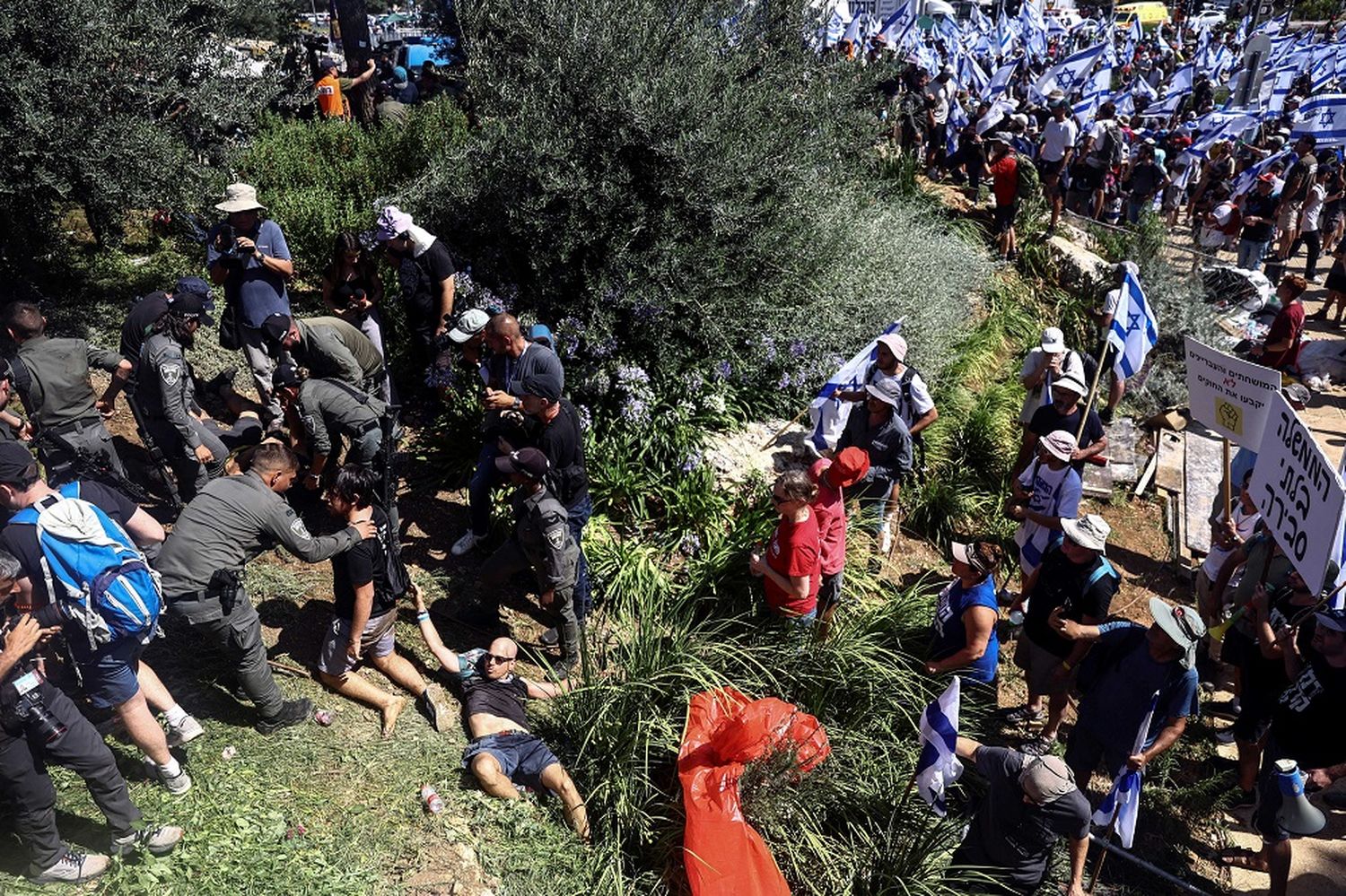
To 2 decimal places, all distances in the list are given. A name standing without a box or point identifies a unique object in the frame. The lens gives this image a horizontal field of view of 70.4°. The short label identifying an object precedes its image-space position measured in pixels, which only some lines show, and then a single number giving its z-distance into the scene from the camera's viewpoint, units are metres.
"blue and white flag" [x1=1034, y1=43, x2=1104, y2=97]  19.14
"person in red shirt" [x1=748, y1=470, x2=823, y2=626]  5.10
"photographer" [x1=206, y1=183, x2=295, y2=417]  6.57
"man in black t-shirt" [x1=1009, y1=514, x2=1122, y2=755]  5.01
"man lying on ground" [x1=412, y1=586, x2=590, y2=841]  4.69
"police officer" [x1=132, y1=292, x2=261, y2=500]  5.70
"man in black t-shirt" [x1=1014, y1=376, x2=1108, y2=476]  6.50
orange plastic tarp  4.30
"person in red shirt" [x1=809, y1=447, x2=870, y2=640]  5.47
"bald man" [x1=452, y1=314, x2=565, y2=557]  5.72
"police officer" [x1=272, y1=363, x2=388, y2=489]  5.74
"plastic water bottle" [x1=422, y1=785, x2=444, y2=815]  4.53
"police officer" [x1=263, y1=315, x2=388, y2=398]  5.82
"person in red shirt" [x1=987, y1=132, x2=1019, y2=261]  11.55
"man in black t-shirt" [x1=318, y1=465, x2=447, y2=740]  4.71
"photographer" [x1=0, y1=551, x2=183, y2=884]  3.64
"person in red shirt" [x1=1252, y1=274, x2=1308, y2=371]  9.05
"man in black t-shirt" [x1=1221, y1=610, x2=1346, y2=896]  4.64
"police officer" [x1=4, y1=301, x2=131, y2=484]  5.43
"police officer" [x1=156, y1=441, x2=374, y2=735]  4.40
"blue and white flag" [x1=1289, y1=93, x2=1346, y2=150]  16.08
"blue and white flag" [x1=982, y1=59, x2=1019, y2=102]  18.84
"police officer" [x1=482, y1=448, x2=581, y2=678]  5.13
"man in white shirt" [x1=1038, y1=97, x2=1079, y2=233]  13.89
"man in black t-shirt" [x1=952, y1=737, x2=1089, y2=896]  4.01
